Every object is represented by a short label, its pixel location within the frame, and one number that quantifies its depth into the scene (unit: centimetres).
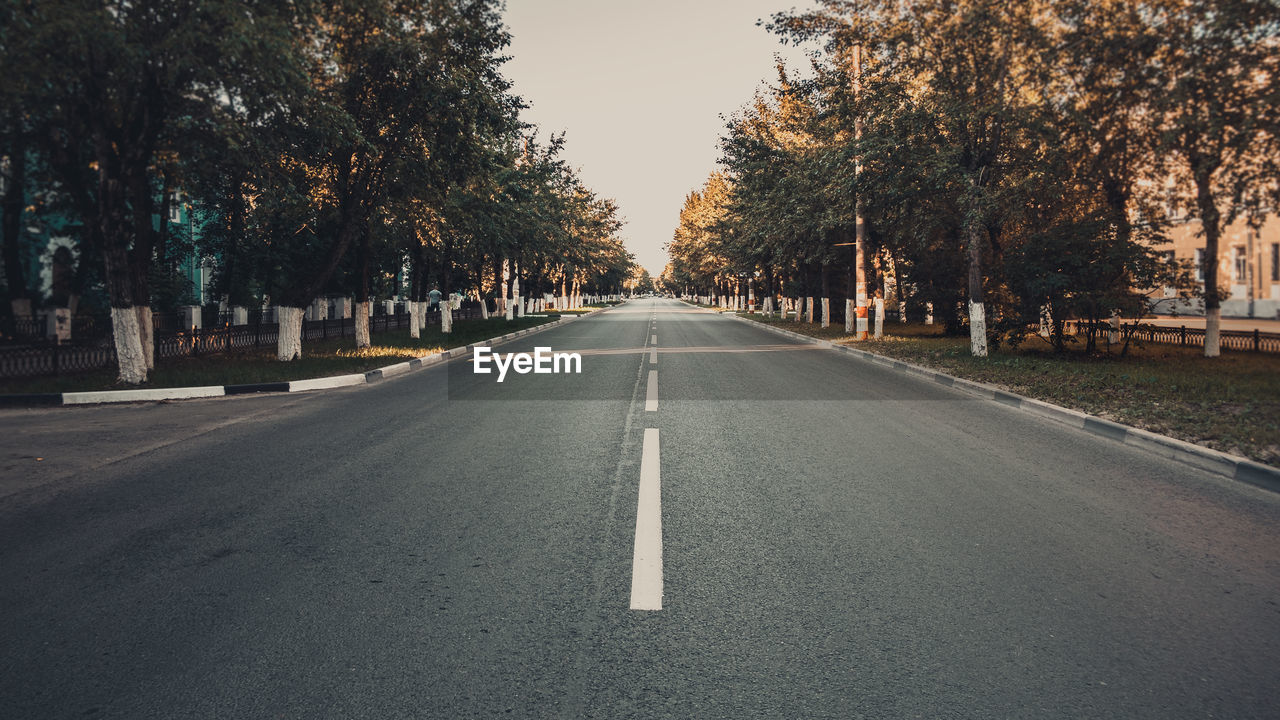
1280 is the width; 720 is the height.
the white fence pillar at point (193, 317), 2305
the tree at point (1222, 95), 999
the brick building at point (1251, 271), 3653
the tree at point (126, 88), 1165
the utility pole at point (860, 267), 2618
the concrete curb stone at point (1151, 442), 689
